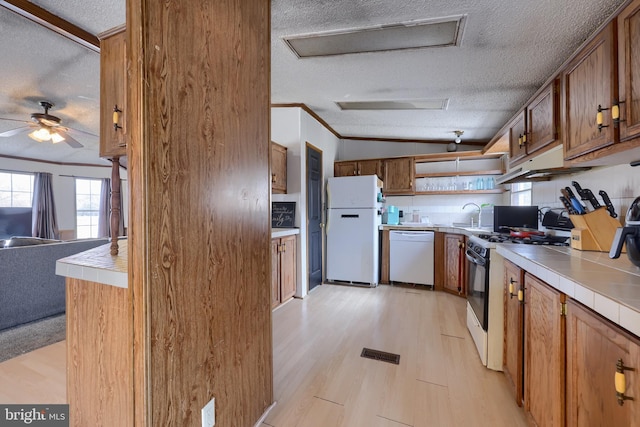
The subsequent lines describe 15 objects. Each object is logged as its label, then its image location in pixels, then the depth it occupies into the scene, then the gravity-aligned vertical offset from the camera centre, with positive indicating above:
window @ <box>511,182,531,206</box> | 3.25 +0.22
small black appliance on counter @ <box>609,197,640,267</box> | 1.03 -0.10
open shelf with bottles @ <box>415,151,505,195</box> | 4.02 +0.59
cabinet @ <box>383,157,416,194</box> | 4.22 +0.58
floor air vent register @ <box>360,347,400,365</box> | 2.00 -1.11
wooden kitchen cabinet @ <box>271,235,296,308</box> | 3.02 -0.67
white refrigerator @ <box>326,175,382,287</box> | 3.83 -0.25
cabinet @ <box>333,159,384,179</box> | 4.36 +0.74
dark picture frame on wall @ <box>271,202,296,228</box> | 3.54 -0.04
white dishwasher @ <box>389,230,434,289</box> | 3.69 -0.64
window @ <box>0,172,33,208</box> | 5.34 +0.49
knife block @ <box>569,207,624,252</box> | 1.52 -0.11
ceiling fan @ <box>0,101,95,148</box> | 3.11 +1.06
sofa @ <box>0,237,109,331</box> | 2.49 -0.66
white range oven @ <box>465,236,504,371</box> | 1.86 -0.69
